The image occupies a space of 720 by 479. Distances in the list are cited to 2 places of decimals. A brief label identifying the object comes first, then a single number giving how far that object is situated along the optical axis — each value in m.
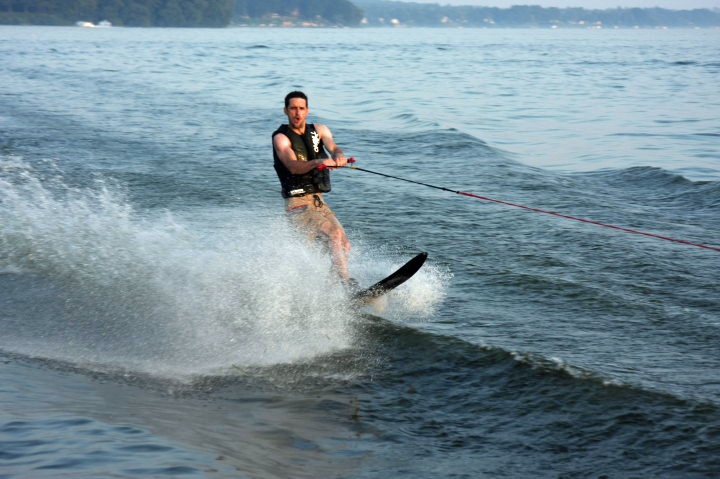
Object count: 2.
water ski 12.76
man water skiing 13.26
